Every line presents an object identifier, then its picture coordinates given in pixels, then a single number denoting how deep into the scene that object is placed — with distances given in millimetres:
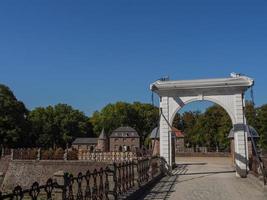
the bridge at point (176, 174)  6945
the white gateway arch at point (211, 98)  16172
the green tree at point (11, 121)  45047
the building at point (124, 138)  64125
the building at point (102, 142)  58812
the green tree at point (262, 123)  41625
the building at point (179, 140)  53266
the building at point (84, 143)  65562
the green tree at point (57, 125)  62281
